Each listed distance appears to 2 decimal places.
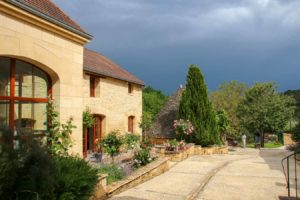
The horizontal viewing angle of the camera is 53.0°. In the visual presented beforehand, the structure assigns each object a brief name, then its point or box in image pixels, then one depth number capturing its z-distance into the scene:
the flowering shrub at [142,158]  9.96
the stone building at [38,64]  6.15
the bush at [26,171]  3.80
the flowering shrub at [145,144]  13.25
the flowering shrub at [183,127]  17.89
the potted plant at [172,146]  14.12
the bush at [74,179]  4.67
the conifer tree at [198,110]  18.38
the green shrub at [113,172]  7.91
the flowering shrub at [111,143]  11.39
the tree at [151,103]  48.95
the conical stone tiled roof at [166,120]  21.61
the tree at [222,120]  23.50
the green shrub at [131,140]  13.72
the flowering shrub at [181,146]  14.68
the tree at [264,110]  30.11
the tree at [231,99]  35.72
